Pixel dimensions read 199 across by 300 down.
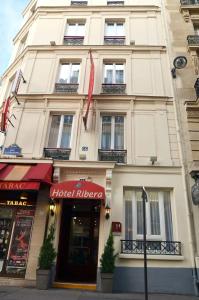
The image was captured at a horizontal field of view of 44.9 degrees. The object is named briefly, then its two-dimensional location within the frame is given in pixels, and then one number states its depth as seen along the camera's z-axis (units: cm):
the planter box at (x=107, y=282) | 757
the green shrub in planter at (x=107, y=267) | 759
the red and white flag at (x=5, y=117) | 992
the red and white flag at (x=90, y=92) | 969
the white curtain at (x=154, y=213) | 862
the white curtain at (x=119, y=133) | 1021
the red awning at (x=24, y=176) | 823
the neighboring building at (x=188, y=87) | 869
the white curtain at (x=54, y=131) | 1038
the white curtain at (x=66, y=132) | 1034
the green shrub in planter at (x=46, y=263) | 765
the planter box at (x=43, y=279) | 761
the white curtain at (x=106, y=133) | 1022
